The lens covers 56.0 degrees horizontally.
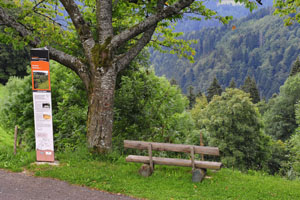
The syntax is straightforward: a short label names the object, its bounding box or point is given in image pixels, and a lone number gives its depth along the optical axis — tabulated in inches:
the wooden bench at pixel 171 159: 286.5
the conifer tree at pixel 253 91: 2736.2
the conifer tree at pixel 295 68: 2383.1
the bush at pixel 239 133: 1168.2
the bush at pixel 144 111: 466.9
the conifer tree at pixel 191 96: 3334.2
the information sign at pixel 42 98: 309.6
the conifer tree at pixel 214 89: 3074.1
